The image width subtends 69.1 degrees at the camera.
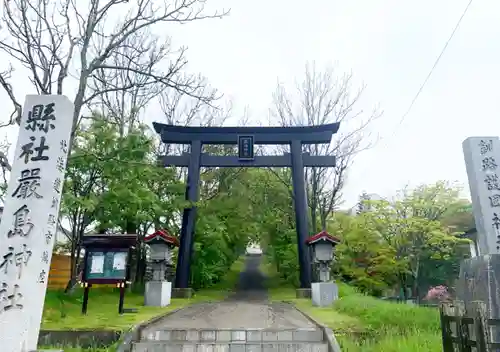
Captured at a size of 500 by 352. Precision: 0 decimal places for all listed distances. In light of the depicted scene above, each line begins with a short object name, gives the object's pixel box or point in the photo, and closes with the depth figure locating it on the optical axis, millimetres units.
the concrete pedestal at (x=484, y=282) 5422
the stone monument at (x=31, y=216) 5105
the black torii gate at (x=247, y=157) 15875
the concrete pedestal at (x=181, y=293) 15281
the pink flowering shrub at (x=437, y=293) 16609
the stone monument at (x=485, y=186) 9711
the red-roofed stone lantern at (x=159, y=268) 11961
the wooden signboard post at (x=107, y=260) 9609
